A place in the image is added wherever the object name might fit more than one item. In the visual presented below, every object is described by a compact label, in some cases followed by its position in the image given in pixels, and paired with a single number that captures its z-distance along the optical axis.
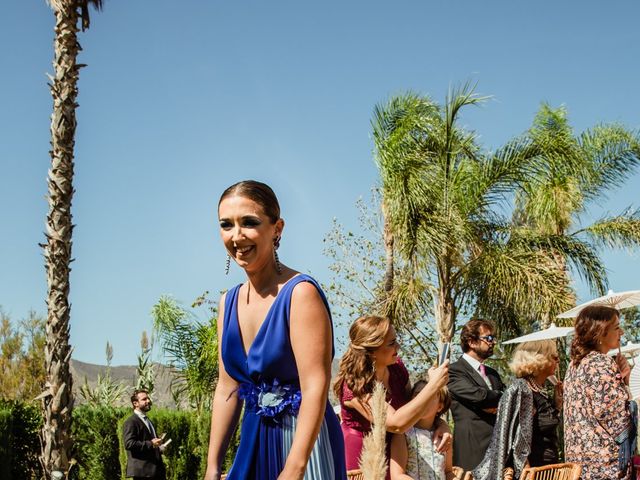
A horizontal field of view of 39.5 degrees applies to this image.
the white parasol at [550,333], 11.38
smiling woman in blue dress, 2.80
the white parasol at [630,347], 11.48
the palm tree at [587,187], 20.31
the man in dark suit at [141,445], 12.23
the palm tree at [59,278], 11.49
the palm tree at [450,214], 16.62
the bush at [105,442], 15.04
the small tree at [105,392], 20.52
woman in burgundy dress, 4.81
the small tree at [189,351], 21.11
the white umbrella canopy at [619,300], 10.00
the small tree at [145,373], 20.89
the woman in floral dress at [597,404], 5.79
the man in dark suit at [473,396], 6.99
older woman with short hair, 6.37
